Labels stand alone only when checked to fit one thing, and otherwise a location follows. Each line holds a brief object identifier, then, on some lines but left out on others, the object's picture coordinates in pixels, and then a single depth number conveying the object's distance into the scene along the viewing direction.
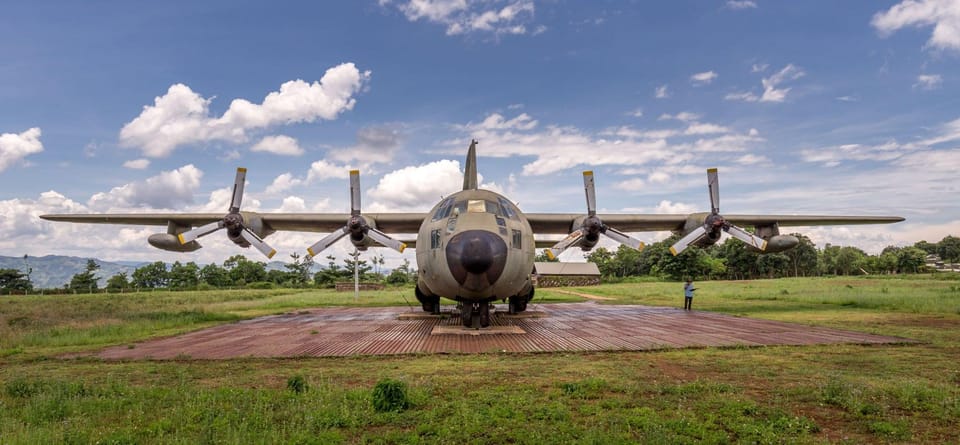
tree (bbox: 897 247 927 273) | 76.56
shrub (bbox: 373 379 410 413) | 5.20
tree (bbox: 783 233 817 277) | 86.62
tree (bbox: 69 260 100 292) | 60.78
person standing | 19.91
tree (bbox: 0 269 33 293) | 64.19
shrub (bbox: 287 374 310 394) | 6.09
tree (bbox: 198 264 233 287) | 66.75
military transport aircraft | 11.00
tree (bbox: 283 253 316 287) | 73.34
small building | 55.34
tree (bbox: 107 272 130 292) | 66.56
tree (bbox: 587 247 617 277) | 89.84
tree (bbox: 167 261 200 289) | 67.06
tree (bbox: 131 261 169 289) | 75.50
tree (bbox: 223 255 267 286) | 68.50
